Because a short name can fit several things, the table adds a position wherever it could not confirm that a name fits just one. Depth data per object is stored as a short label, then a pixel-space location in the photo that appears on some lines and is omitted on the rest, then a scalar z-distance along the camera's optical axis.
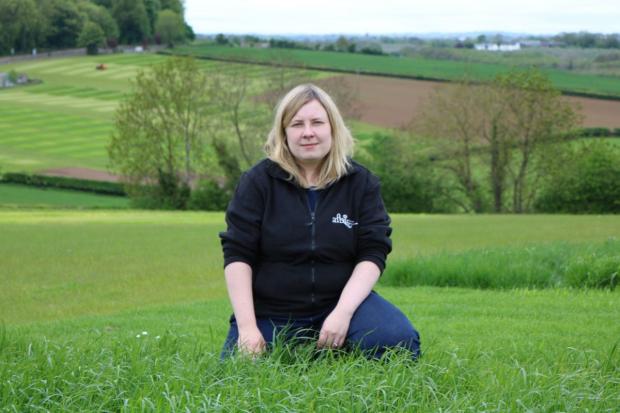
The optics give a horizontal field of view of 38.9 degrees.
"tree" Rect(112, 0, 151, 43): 128.12
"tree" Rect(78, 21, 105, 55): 119.07
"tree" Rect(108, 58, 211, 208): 52.22
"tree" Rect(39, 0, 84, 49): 109.65
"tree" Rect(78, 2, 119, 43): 116.06
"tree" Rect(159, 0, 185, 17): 148.54
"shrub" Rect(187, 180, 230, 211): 48.88
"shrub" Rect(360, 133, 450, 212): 51.22
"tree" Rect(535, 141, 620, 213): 48.19
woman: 4.91
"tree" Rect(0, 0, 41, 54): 103.44
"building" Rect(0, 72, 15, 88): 109.75
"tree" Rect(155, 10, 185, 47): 131.12
